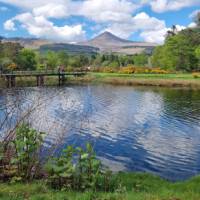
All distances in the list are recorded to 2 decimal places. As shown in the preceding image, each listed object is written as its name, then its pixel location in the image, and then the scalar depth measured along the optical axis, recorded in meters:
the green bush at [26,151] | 11.55
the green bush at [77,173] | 10.84
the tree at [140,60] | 176.10
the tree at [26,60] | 128.00
